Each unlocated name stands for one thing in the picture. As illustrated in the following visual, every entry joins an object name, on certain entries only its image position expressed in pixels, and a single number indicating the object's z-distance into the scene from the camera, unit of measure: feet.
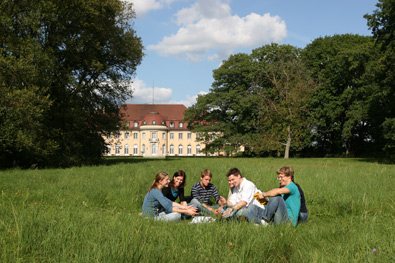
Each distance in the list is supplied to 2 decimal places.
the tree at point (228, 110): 147.43
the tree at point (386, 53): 79.10
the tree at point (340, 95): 124.16
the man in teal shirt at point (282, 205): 19.20
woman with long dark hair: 25.94
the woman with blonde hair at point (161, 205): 21.49
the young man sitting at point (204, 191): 25.45
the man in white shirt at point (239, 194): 21.36
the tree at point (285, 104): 119.75
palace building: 287.69
